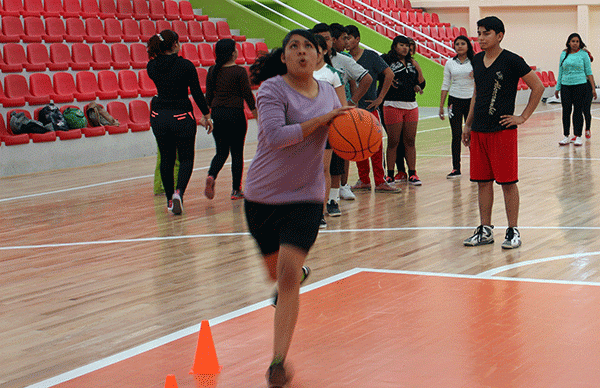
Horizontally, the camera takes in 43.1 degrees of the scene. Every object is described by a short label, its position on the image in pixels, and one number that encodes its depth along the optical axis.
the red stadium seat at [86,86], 12.41
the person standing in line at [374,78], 7.59
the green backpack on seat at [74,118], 11.73
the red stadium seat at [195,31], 15.71
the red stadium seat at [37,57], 12.18
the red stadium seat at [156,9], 15.62
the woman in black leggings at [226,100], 7.67
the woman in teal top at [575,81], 11.55
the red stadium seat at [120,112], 12.57
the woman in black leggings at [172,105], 7.22
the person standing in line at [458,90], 8.94
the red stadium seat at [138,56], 13.89
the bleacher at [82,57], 11.80
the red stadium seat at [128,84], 13.12
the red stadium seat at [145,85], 13.45
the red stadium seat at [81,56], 12.91
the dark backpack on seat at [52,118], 11.48
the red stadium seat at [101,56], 13.23
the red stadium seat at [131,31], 14.35
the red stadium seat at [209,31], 16.09
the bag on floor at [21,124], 11.16
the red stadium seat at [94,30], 13.70
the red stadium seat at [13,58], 11.84
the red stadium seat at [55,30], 12.97
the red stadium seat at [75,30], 13.31
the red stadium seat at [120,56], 13.56
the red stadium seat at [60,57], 12.58
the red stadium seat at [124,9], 14.91
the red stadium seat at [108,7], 14.71
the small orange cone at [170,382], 2.84
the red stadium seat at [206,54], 15.19
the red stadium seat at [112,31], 14.04
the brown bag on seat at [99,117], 12.11
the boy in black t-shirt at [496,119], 5.25
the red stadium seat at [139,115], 12.71
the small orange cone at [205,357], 3.27
